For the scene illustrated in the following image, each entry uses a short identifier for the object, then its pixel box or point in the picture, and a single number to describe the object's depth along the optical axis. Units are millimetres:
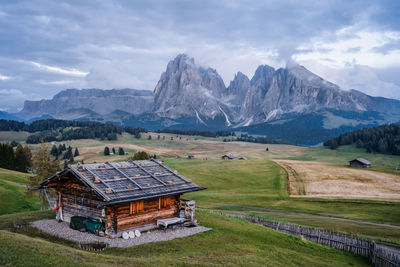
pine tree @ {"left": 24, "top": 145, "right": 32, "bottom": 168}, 119844
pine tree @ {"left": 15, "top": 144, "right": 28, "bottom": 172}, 98312
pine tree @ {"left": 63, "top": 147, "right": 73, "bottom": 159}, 171125
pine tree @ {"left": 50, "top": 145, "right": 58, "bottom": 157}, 180750
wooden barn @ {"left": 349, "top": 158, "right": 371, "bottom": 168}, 109400
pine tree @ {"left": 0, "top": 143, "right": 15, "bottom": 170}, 93125
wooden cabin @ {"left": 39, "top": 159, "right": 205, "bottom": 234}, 27922
